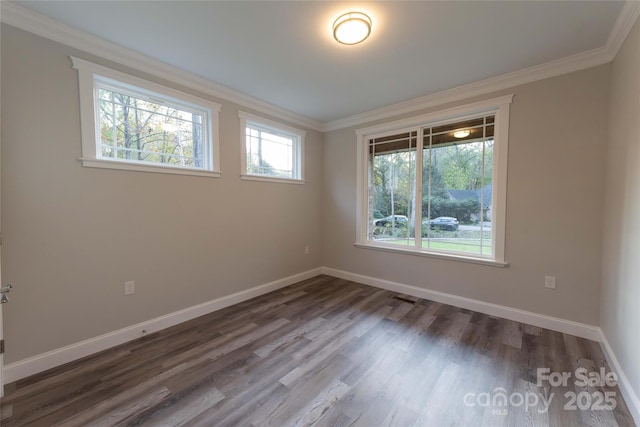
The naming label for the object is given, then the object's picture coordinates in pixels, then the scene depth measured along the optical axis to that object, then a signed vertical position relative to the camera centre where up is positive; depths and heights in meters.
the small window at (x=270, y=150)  3.22 +0.76
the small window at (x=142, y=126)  2.06 +0.76
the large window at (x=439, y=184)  2.79 +0.26
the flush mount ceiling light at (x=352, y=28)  1.77 +1.27
